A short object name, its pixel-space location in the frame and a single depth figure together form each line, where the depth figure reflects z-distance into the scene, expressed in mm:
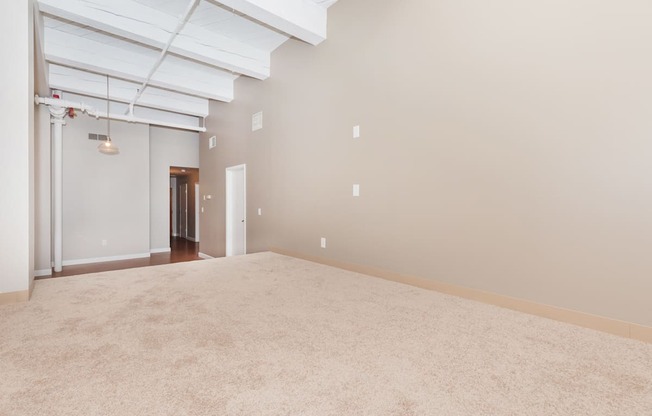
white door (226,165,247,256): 6699
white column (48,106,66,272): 6578
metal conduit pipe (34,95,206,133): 5873
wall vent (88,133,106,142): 7281
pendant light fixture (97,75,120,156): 6242
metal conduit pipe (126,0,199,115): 3675
